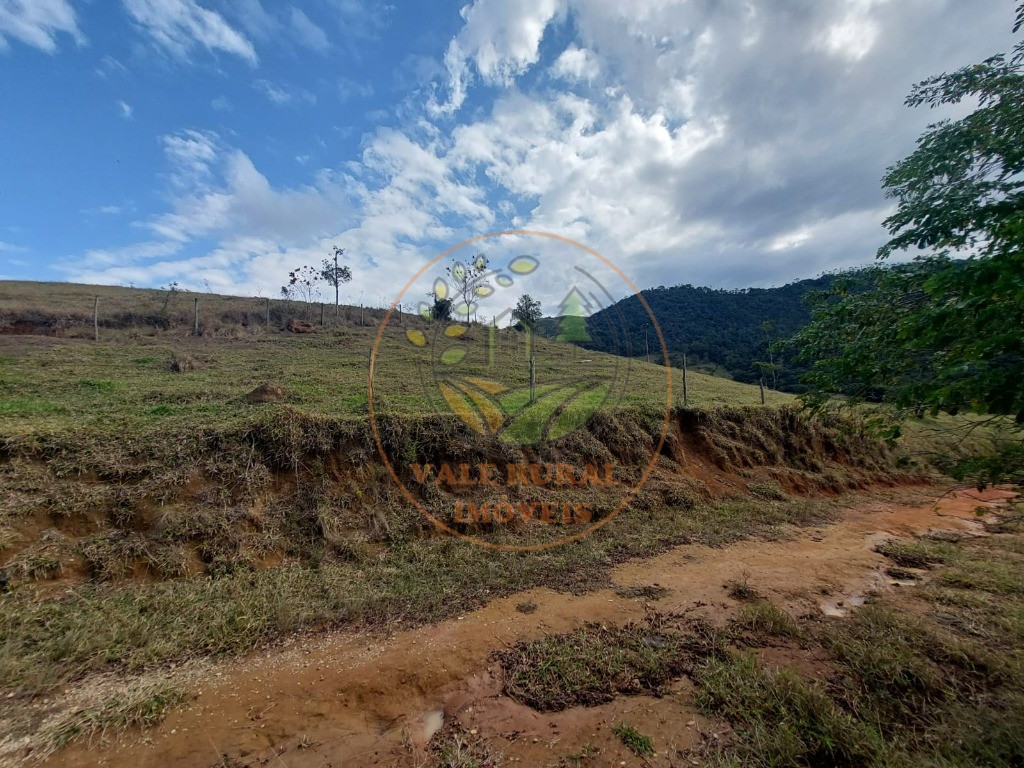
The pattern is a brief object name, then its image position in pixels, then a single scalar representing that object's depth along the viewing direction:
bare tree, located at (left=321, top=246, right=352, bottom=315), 35.44
